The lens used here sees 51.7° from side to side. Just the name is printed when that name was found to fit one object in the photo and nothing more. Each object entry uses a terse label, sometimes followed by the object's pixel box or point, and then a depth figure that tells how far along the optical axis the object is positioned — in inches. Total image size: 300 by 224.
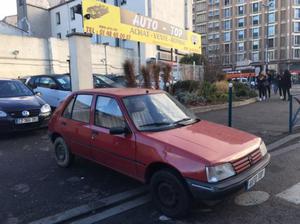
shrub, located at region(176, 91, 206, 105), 520.3
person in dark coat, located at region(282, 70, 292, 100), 629.3
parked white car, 431.5
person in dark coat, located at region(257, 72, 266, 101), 658.2
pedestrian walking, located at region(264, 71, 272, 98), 683.4
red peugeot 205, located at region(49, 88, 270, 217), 140.3
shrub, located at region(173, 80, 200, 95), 582.6
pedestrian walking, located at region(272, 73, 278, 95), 850.6
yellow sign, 430.9
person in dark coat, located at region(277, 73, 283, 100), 657.6
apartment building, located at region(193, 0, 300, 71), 2539.4
